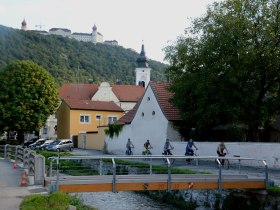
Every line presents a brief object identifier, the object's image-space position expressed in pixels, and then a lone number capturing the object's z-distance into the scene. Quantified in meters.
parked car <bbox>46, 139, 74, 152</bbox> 51.16
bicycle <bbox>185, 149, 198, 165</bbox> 26.26
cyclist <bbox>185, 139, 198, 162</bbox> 30.09
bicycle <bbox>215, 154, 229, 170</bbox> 24.14
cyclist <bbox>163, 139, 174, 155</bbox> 33.41
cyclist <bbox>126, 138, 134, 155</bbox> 40.69
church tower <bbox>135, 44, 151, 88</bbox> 111.88
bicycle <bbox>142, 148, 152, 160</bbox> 37.19
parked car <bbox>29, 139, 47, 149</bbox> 54.57
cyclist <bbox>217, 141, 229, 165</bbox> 27.27
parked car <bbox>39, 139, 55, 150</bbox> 52.77
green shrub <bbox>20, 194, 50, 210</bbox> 12.41
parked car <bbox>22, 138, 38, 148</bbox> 59.78
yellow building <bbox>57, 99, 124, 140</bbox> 63.94
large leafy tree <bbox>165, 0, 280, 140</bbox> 30.48
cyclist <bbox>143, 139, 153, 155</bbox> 37.12
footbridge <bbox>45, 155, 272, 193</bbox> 17.36
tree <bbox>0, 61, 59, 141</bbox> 57.69
